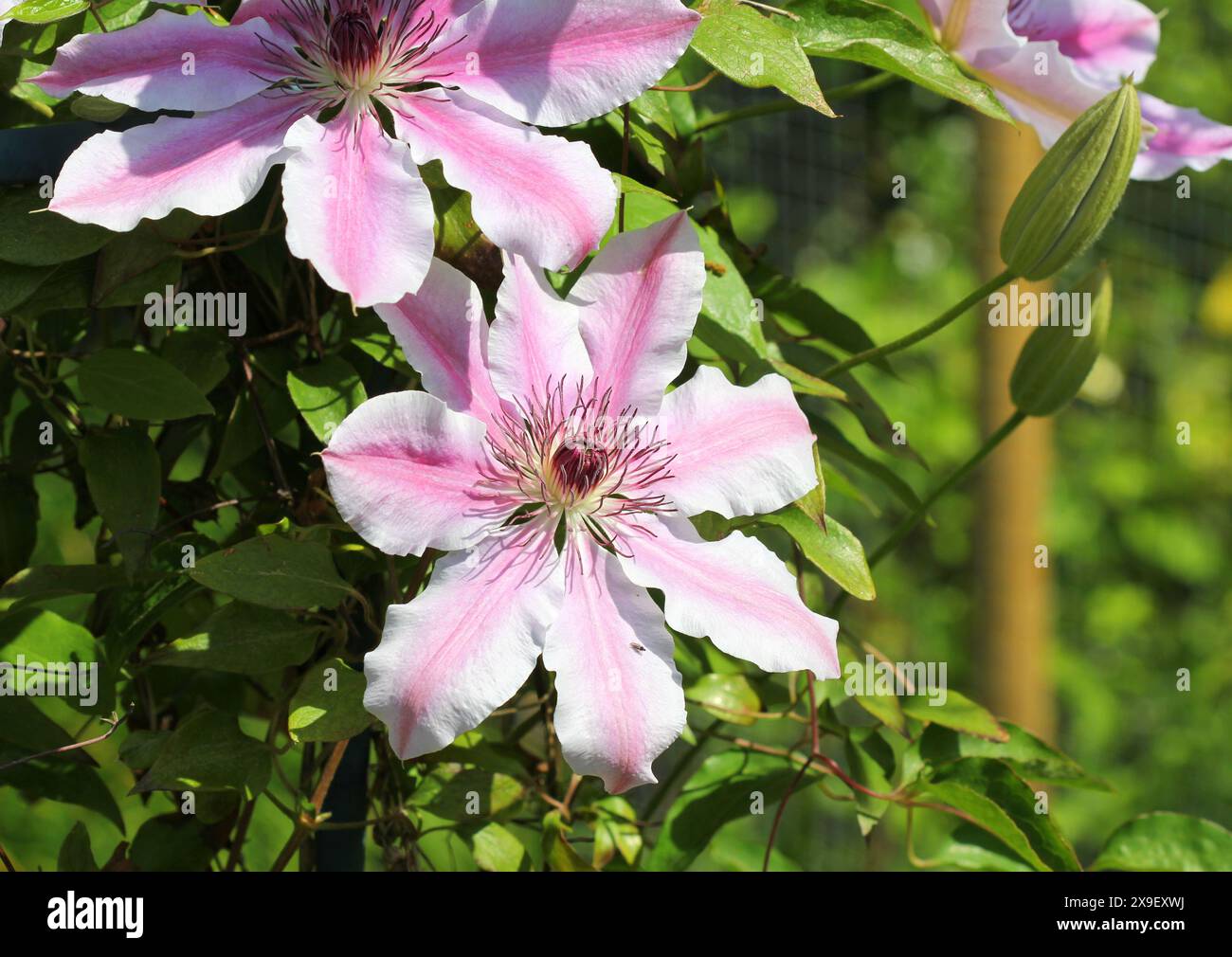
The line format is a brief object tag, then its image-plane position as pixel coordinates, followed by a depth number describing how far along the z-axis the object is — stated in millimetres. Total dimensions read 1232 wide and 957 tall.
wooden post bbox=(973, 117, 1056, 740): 1613
